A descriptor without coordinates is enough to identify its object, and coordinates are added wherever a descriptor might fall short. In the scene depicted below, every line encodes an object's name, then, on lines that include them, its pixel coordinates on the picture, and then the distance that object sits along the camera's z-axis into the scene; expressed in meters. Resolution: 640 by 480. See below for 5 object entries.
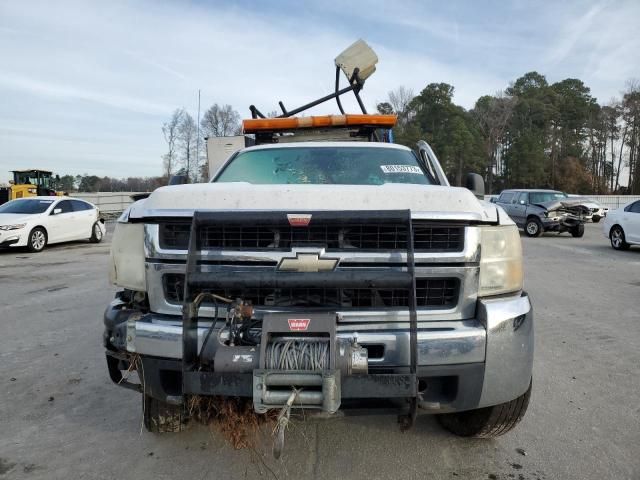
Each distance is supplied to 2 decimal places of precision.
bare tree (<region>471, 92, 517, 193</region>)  58.50
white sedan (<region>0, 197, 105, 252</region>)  11.99
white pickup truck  2.10
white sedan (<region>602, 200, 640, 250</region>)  12.12
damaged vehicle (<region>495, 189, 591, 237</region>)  16.97
